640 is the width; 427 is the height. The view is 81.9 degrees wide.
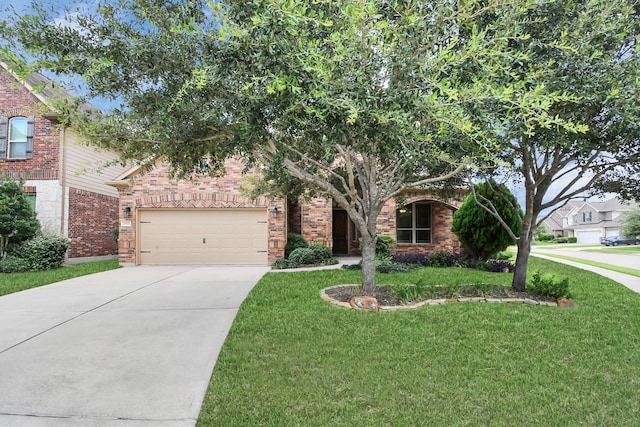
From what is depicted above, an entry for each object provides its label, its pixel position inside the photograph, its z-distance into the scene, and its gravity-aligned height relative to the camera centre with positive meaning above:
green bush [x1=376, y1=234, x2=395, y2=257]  12.79 -0.68
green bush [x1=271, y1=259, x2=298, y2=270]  11.47 -1.16
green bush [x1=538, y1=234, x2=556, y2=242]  50.47 -1.60
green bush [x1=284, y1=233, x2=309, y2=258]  12.91 -0.57
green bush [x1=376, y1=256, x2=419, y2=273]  10.39 -1.16
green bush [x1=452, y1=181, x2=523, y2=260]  10.92 +0.00
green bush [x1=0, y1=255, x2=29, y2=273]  10.57 -1.04
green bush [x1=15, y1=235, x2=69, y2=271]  11.16 -0.71
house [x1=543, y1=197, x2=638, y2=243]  44.81 +0.69
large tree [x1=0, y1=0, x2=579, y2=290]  3.43 +1.68
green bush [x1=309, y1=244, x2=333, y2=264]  12.14 -0.87
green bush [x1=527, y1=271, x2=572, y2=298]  6.27 -1.05
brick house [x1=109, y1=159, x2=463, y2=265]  12.38 +0.21
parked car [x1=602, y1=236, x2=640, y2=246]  34.97 -1.55
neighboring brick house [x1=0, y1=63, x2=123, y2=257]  12.80 +2.31
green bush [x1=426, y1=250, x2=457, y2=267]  11.77 -1.09
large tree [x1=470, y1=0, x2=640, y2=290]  4.53 +1.94
